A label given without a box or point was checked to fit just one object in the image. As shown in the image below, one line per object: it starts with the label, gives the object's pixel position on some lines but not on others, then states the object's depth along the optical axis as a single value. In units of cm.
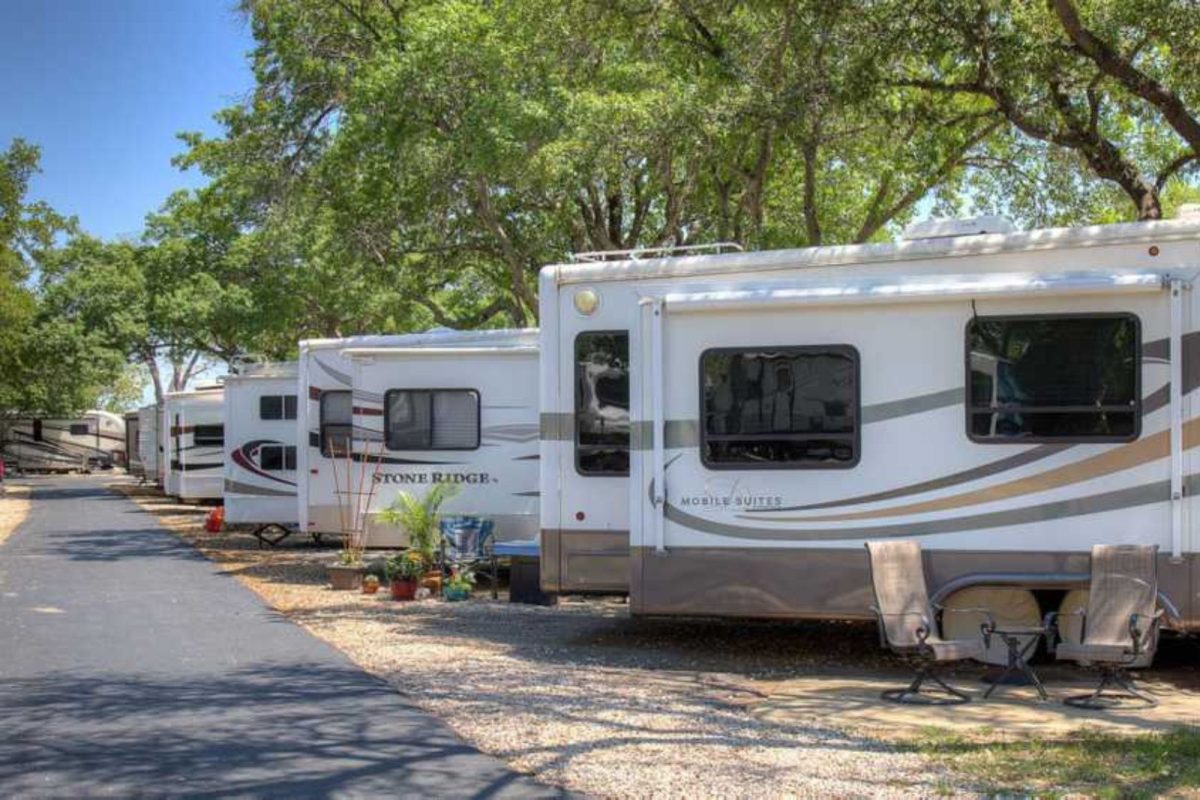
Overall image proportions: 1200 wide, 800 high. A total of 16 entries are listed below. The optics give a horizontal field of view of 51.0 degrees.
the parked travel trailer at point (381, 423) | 1413
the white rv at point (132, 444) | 3872
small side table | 764
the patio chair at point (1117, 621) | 747
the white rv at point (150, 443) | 3331
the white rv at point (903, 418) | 806
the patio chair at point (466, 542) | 1340
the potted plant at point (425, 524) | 1316
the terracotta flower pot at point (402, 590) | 1284
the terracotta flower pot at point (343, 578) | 1385
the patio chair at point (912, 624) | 766
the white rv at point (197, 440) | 2608
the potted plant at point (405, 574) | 1284
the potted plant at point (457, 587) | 1275
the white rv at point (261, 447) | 1900
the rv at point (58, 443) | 5409
